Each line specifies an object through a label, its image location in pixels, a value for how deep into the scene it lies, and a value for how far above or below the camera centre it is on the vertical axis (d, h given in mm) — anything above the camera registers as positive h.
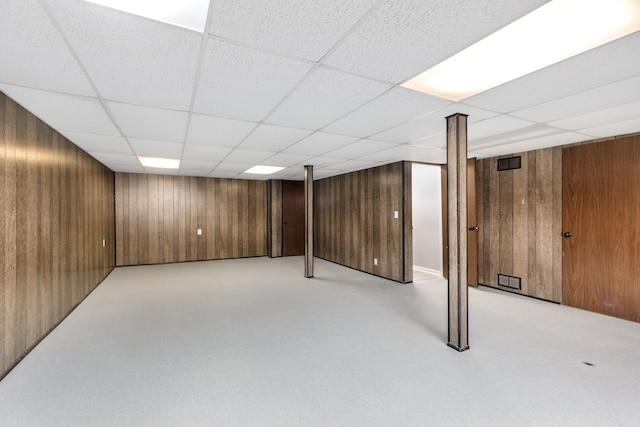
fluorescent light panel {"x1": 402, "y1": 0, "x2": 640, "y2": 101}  1350 +957
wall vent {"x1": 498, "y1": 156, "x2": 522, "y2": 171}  4422 +774
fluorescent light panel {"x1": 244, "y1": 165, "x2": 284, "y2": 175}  5840 +964
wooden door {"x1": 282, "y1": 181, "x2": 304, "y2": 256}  8085 -128
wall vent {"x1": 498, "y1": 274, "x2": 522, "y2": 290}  4441 -1111
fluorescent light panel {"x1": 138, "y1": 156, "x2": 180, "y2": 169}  4904 +966
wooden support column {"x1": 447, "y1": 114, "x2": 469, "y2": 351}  2656 -178
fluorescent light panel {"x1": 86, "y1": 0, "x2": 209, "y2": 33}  1237 +927
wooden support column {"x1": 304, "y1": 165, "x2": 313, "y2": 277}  5551 -170
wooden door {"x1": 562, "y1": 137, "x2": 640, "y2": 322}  3379 -201
